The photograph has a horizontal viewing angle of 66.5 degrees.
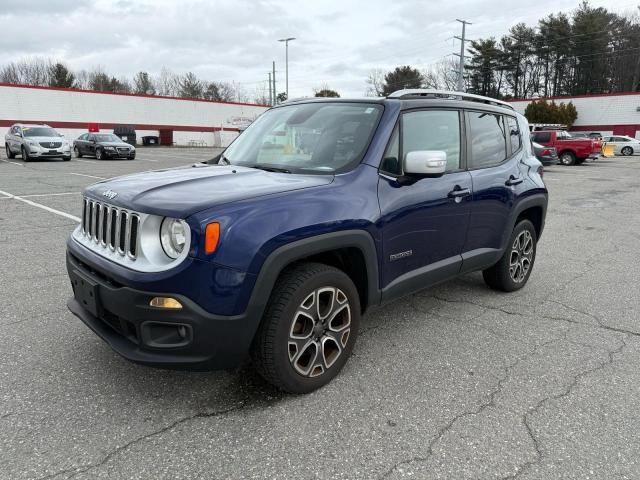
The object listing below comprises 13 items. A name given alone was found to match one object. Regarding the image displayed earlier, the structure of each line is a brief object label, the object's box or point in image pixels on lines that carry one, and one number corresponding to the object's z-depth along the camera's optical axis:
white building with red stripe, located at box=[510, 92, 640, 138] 44.44
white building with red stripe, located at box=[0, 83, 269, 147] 36.91
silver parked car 20.19
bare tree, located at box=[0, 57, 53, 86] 71.38
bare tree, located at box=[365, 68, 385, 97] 78.91
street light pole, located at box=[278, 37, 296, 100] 44.99
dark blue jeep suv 2.41
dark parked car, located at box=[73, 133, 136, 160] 22.92
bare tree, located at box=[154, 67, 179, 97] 84.00
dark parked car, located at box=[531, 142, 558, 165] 21.30
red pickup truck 24.12
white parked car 33.72
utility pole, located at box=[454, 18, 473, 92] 38.82
